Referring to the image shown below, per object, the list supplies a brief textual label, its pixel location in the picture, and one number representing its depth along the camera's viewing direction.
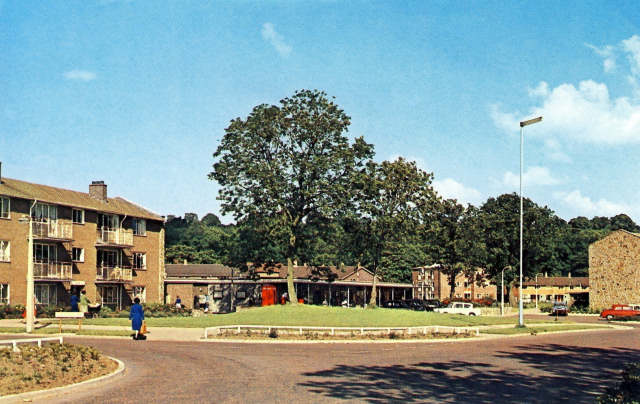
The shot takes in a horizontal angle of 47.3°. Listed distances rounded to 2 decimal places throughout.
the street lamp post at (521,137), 40.65
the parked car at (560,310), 70.58
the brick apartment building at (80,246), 52.22
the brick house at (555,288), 120.07
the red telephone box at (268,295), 71.62
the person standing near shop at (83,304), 44.03
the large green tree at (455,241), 78.62
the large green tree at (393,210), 61.25
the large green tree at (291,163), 54.12
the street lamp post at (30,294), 33.28
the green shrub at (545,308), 83.32
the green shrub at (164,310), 52.24
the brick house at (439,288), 122.38
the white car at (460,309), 65.80
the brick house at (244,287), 70.69
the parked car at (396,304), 73.97
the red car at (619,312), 66.50
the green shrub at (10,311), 45.91
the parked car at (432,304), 74.12
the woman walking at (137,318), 29.51
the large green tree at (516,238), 81.19
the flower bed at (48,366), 15.66
